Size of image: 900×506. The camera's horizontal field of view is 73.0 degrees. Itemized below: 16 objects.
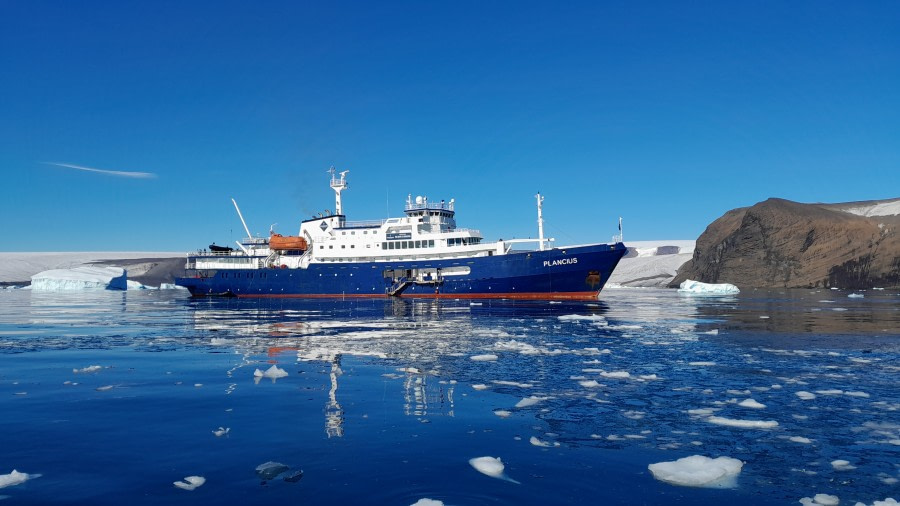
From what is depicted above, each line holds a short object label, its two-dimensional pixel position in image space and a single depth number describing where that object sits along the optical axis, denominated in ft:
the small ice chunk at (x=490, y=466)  18.53
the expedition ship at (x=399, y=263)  160.76
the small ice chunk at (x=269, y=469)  18.15
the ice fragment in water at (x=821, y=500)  16.14
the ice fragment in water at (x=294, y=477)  17.81
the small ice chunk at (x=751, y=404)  28.09
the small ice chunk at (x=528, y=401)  28.84
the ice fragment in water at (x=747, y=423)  24.40
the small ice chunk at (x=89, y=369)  39.11
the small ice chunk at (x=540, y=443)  21.77
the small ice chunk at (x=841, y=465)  18.98
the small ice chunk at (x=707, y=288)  239.91
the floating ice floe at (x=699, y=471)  17.87
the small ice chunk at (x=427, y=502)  15.88
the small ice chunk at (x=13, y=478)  17.26
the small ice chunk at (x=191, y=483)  17.18
